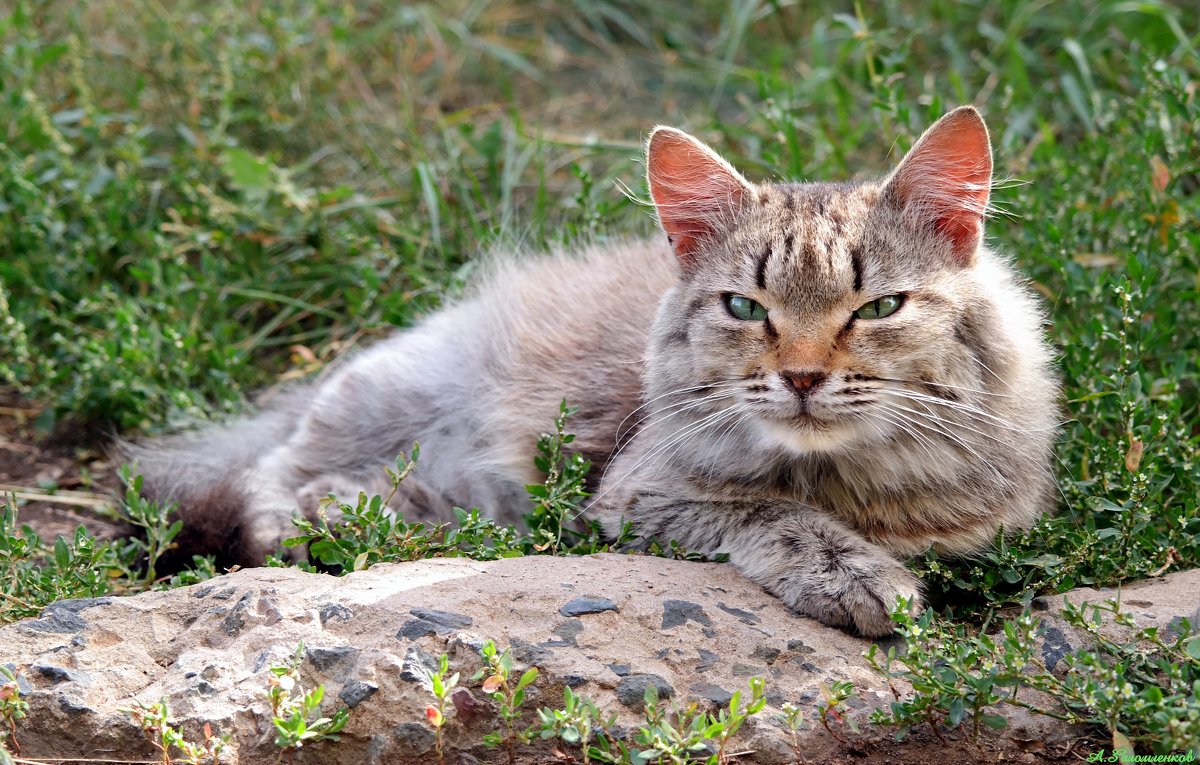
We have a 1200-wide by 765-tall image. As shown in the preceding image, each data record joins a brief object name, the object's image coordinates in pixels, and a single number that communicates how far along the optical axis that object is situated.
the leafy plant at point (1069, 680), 4.80
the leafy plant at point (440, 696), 4.79
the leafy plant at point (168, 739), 4.77
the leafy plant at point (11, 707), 4.98
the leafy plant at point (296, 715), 4.73
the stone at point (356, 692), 5.05
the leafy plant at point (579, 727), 4.73
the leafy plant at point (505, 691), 4.88
